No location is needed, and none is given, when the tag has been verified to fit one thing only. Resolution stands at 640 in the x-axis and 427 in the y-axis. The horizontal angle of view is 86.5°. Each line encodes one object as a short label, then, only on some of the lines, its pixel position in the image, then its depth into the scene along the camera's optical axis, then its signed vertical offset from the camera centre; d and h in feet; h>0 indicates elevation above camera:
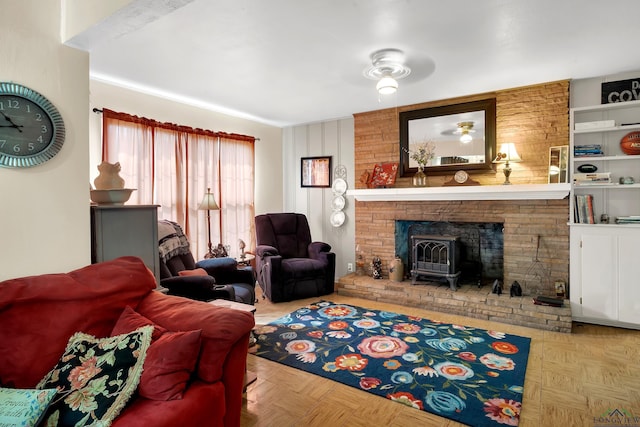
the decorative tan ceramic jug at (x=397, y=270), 14.56 -2.69
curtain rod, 10.96 +3.20
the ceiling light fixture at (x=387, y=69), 9.32 +4.14
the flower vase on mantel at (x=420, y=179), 14.25 +1.21
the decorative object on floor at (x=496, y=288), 12.49 -2.99
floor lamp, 13.33 +0.19
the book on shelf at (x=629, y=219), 10.68 -0.39
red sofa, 4.50 -1.82
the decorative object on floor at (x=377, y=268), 15.20 -2.70
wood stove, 13.28 -2.02
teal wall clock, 5.61 +1.43
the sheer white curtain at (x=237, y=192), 15.42 +0.81
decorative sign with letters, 10.86 +3.77
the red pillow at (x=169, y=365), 4.48 -2.12
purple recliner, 13.79 -2.26
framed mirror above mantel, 13.05 +2.94
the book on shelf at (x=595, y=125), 10.85 +2.67
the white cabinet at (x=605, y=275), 10.56 -2.19
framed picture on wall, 17.37 +1.92
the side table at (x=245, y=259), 15.11 -2.31
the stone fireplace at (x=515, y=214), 11.73 -0.25
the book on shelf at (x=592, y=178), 11.00 +0.97
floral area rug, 7.10 -3.97
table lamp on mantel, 12.10 +1.83
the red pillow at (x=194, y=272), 10.36 -1.95
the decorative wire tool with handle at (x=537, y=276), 12.10 -2.47
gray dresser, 6.99 -0.50
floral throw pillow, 4.17 -2.24
